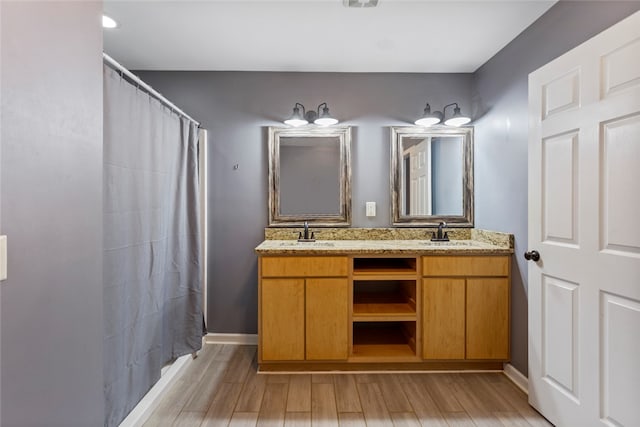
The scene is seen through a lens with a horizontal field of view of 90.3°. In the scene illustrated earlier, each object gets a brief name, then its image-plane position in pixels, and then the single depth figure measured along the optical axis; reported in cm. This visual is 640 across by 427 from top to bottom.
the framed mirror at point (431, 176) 276
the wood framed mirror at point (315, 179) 275
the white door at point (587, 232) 132
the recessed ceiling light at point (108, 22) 194
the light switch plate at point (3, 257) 74
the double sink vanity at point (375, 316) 222
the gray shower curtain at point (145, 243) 150
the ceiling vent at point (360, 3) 179
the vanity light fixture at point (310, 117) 262
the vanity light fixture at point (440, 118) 262
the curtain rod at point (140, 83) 143
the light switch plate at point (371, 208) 277
